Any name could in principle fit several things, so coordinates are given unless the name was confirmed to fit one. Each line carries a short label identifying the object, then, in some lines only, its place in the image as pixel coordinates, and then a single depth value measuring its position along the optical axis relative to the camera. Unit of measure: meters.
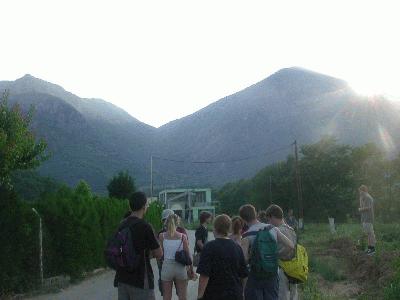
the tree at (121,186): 46.38
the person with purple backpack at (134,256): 6.55
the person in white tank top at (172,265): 9.33
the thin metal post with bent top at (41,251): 15.79
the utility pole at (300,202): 38.90
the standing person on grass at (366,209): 16.82
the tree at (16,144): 21.42
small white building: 124.44
